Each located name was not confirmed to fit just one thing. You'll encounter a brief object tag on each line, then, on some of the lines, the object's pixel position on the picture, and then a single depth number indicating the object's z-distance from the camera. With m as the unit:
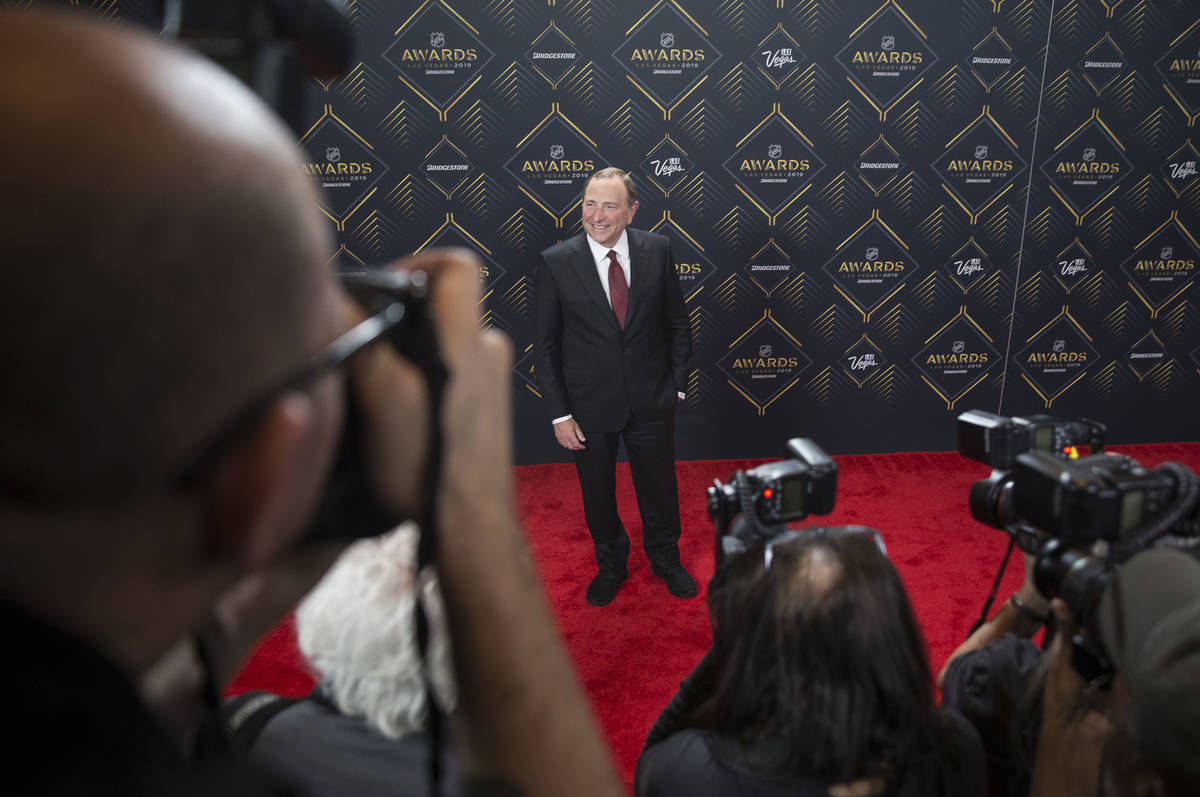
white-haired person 1.16
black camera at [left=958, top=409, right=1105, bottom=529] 1.53
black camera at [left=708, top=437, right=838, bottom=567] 1.41
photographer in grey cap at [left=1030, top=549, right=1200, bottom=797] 0.79
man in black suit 3.17
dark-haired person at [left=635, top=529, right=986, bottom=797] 1.13
